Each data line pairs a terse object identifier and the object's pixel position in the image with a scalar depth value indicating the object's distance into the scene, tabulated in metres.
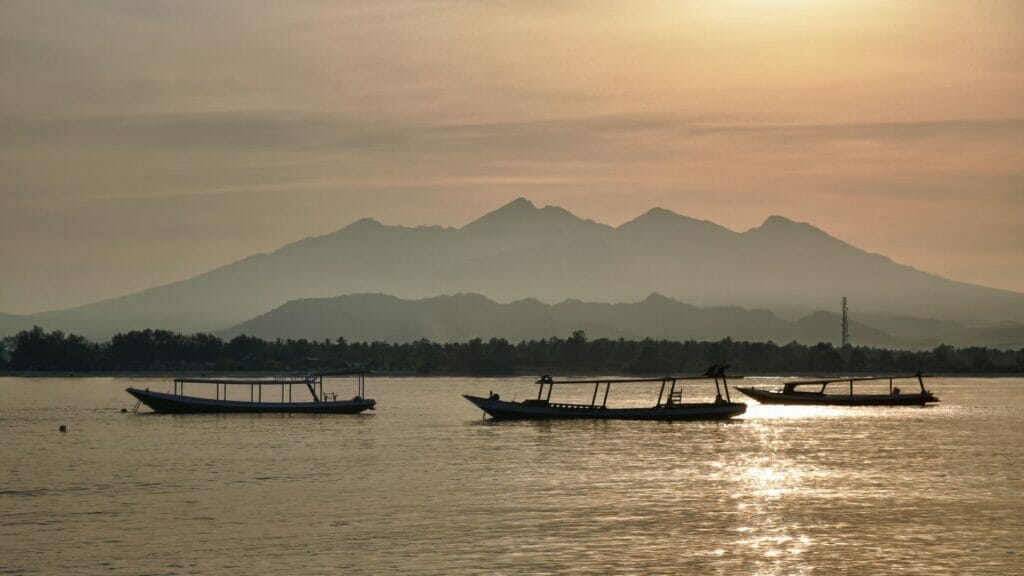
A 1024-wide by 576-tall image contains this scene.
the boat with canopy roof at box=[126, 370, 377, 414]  182.88
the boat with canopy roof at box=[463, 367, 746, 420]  167.38
